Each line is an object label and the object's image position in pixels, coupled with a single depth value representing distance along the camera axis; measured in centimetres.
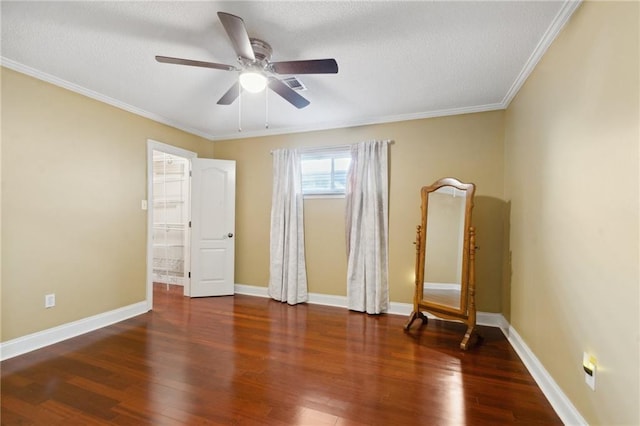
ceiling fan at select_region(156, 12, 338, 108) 173
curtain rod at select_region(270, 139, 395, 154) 392
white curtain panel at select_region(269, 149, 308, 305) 405
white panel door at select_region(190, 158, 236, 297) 426
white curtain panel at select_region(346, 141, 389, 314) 364
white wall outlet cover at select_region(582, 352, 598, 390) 148
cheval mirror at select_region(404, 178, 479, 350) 282
